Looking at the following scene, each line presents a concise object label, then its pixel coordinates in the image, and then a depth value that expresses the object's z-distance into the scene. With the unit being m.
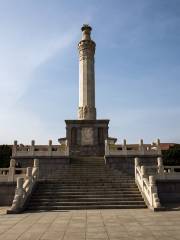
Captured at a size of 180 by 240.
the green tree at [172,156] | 33.04
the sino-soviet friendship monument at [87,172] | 15.87
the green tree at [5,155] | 29.89
